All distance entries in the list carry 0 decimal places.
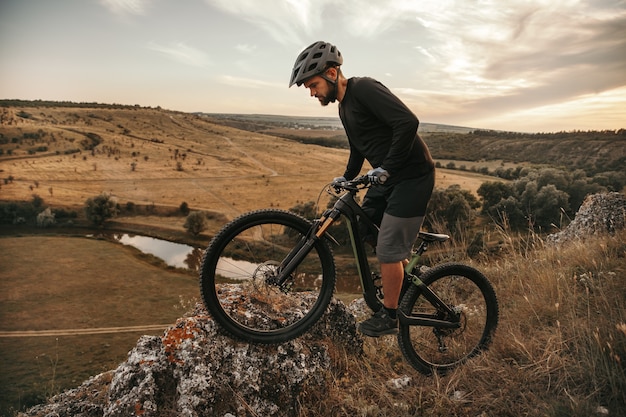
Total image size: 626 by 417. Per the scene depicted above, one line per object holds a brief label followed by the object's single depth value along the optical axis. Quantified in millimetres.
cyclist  3496
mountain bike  3641
